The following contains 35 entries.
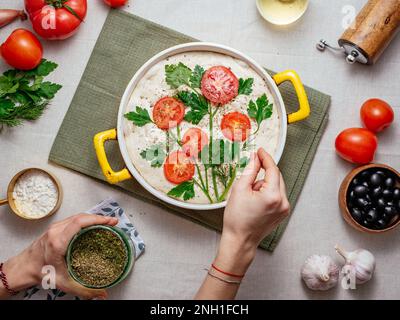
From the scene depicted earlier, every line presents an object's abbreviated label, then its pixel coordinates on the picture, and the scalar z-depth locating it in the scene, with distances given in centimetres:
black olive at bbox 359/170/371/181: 159
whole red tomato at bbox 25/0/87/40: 161
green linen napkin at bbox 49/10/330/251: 167
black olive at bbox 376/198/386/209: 156
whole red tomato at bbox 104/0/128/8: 166
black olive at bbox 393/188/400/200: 155
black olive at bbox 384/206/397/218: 155
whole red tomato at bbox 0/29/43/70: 160
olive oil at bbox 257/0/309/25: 167
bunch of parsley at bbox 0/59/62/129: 165
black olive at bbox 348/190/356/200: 159
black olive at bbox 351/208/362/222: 158
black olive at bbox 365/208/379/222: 156
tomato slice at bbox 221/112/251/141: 158
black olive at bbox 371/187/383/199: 156
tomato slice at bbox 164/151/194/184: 157
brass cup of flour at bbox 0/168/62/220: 162
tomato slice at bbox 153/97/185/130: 157
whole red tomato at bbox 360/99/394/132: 161
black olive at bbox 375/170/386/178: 157
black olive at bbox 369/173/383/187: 156
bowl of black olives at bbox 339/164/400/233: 156
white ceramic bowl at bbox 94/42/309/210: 155
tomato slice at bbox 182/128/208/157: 157
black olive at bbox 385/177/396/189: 156
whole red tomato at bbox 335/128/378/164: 159
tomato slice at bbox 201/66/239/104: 157
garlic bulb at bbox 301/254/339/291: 160
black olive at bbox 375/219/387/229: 157
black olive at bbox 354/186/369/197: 157
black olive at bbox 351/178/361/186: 159
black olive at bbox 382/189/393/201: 156
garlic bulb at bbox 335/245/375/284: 161
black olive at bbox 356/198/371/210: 157
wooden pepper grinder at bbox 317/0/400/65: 157
